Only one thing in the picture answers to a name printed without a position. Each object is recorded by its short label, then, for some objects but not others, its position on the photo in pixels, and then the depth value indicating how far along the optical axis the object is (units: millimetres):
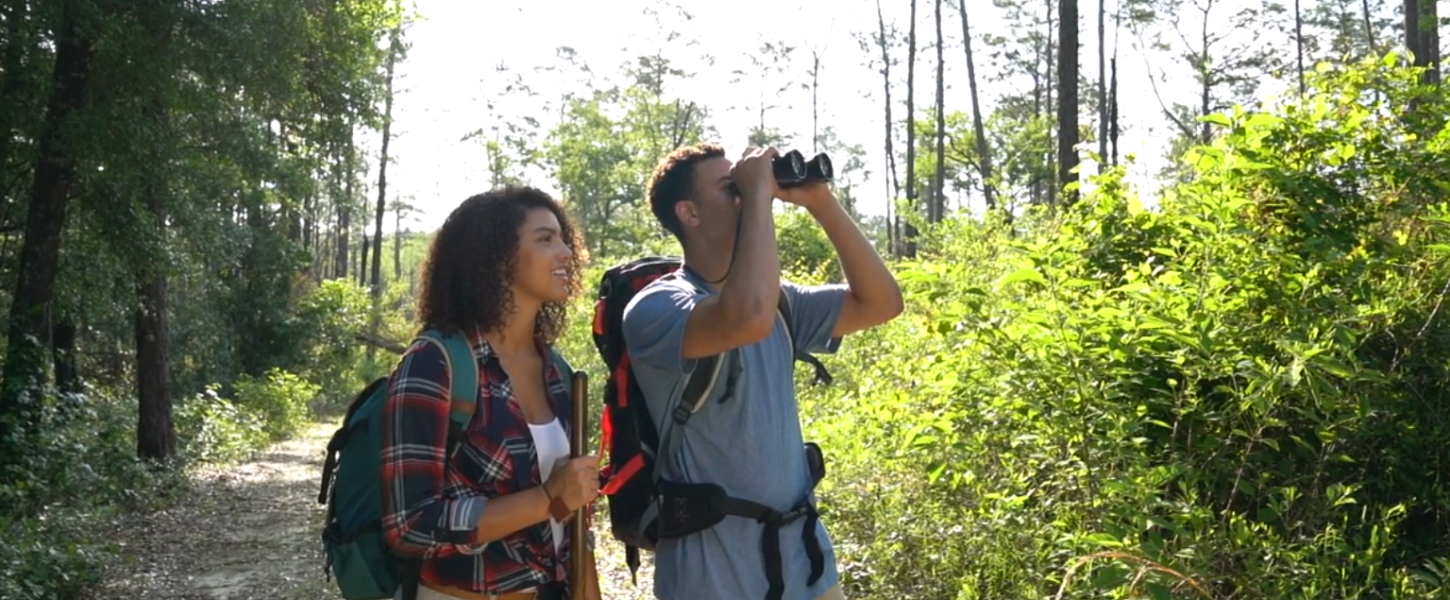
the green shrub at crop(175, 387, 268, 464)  16953
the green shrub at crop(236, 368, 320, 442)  23188
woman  2414
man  2273
